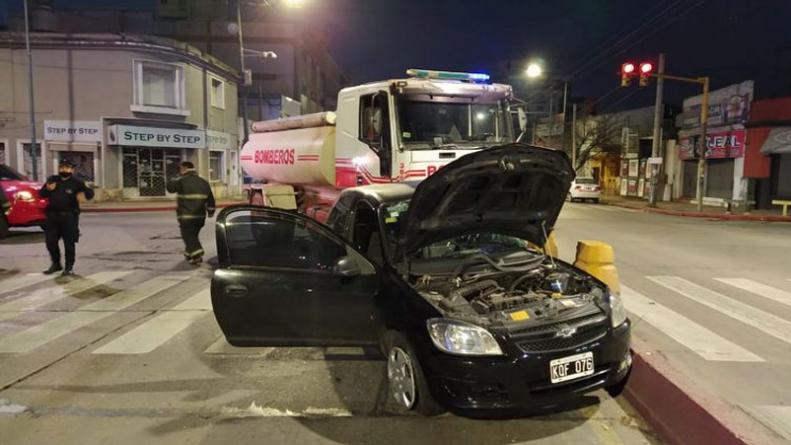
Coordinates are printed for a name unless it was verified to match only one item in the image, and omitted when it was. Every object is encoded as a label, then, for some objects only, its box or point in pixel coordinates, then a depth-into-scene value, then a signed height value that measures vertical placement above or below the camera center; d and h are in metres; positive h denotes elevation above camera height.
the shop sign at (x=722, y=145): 26.66 +1.58
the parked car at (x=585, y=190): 31.58 -0.78
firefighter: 9.66 -0.55
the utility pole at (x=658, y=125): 25.48 +2.33
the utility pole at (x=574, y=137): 35.70 +2.39
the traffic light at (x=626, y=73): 20.61 +3.64
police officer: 8.91 -0.61
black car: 3.71 -0.89
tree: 38.84 +2.58
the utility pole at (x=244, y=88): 26.87 +3.89
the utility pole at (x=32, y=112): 22.13 +2.13
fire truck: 8.80 +0.67
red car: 12.62 -0.77
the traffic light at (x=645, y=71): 20.44 +3.69
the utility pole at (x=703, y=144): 23.81 +1.36
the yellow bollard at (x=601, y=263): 6.30 -0.95
